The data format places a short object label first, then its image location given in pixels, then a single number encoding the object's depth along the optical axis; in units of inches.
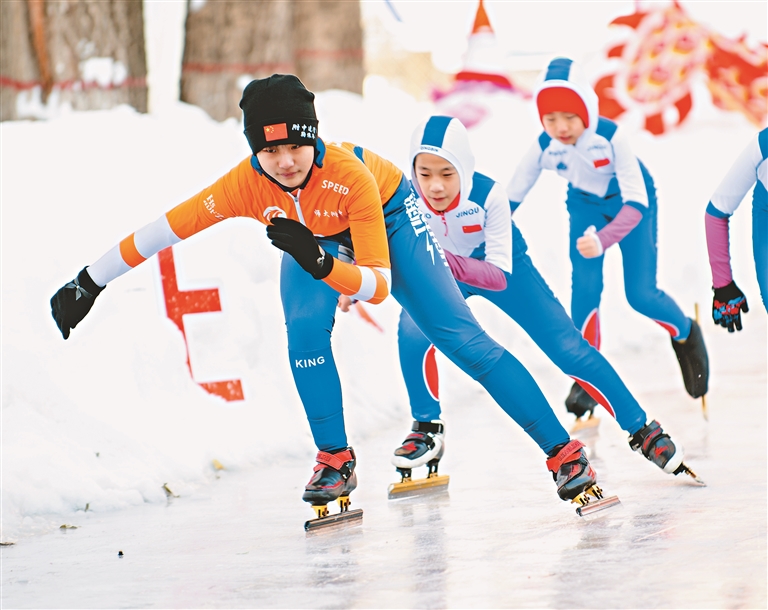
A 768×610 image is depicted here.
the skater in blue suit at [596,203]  498.3
